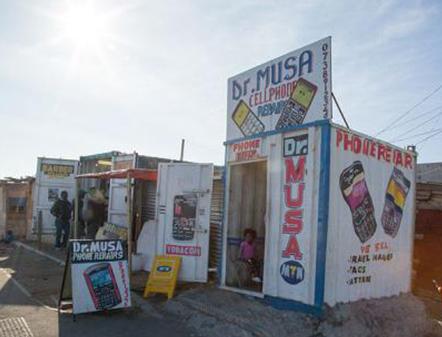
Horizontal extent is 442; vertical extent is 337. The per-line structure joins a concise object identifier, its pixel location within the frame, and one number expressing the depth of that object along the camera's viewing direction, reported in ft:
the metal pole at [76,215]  39.24
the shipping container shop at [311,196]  21.96
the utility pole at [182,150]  59.62
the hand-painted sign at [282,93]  23.11
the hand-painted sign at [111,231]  39.58
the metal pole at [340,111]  24.17
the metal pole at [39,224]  49.11
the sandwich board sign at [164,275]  27.84
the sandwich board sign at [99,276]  22.88
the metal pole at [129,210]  28.92
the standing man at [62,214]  48.80
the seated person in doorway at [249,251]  28.37
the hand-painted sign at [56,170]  54.90
